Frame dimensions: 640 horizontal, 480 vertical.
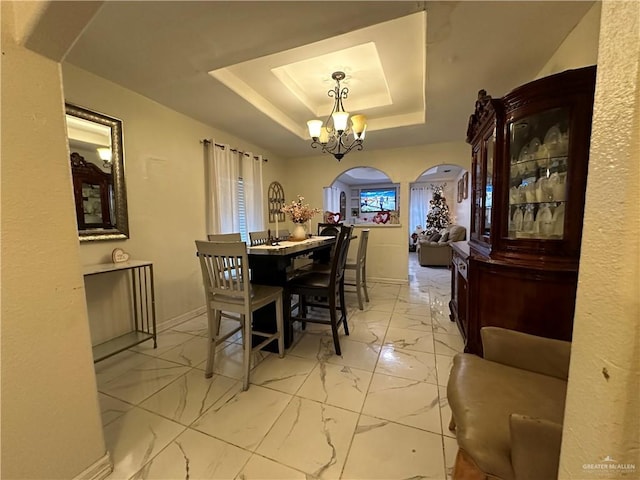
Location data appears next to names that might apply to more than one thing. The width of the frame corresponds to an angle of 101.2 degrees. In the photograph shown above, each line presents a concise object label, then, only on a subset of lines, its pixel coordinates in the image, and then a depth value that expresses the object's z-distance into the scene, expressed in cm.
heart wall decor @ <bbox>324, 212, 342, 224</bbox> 465
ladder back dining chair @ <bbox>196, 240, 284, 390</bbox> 175
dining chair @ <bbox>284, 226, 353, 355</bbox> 222
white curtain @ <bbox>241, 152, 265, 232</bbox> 388
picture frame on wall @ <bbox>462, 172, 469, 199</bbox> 544
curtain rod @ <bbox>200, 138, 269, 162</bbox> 328
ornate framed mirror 212
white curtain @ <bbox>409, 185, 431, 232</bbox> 873
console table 208
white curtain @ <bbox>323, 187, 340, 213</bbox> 511
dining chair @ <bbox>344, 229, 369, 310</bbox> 332
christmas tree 775
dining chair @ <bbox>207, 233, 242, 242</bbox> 274
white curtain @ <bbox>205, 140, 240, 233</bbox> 331
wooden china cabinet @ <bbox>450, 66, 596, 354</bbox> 146
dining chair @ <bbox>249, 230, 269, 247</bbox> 327
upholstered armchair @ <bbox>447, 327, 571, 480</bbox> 71
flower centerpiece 287
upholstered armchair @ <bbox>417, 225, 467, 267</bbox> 591
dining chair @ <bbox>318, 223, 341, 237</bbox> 395
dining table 222
